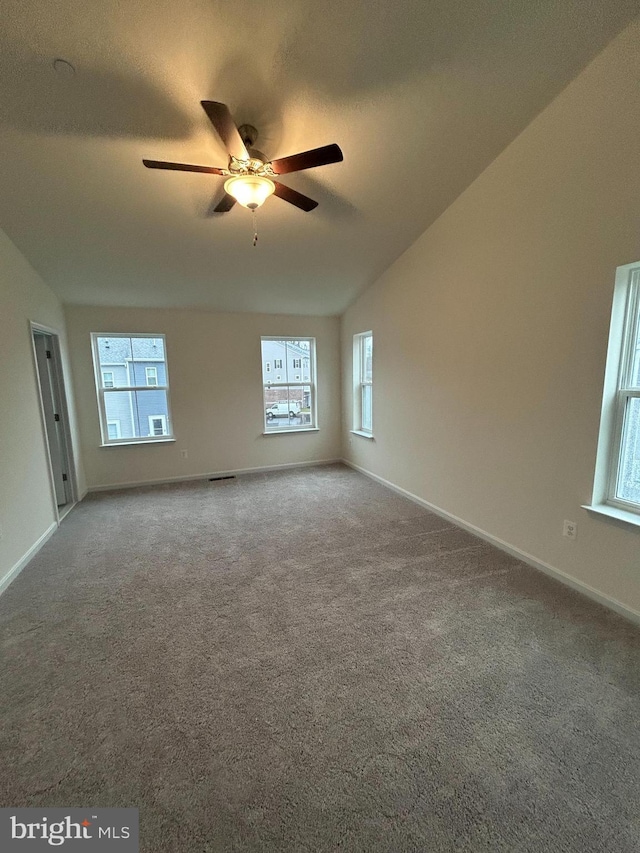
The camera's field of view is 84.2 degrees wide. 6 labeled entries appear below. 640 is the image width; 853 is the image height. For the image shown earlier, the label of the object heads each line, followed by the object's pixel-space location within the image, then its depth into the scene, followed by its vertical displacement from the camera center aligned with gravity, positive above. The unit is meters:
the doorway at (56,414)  3.71 -0.40
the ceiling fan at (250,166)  1.66 +1.10
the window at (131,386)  4.48 -0.13
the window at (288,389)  5.22 -0.22
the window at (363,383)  4.97 -0.15
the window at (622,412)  2.05 -0.25
